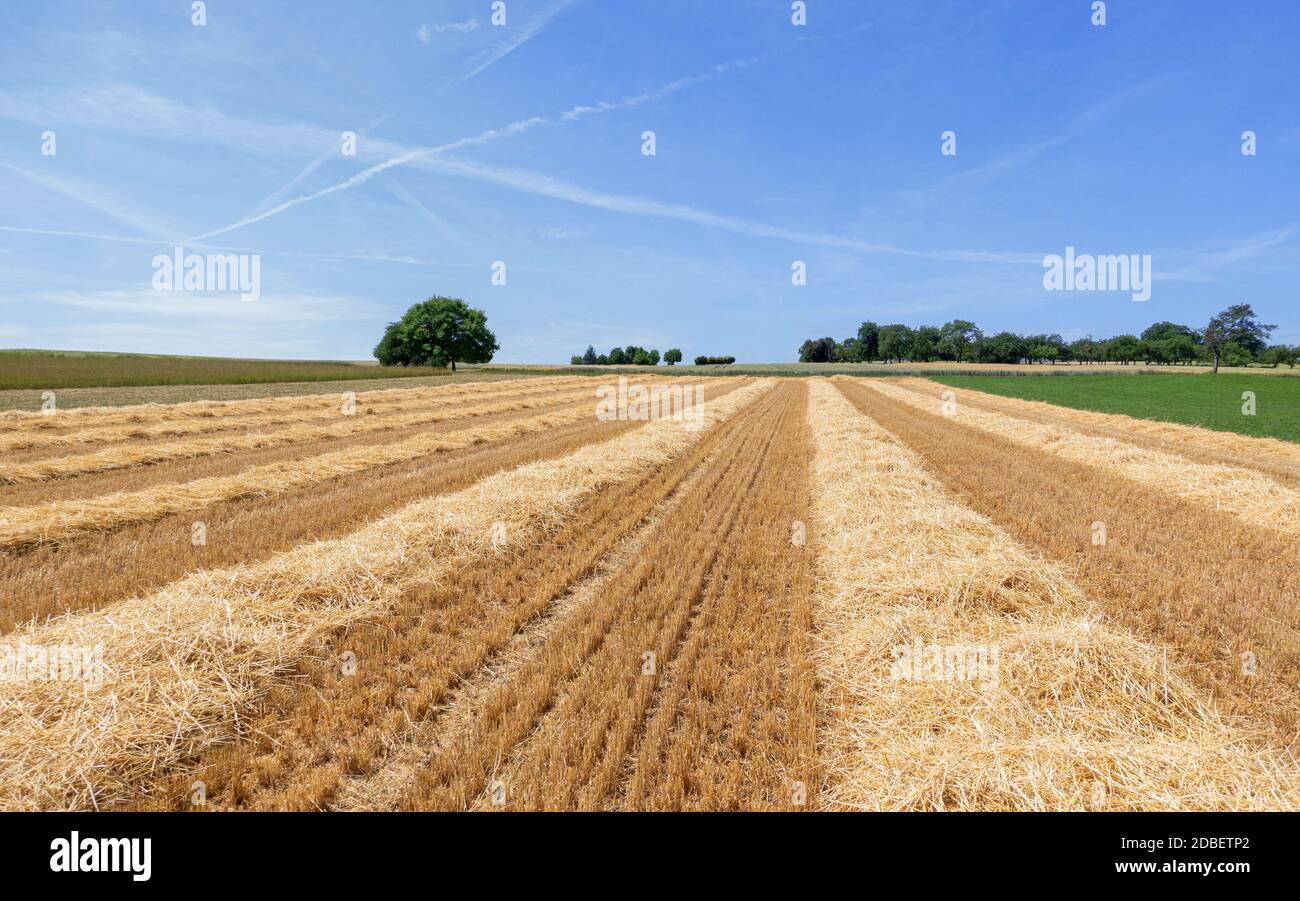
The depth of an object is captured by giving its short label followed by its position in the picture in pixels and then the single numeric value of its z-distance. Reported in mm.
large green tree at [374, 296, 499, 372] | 81375
